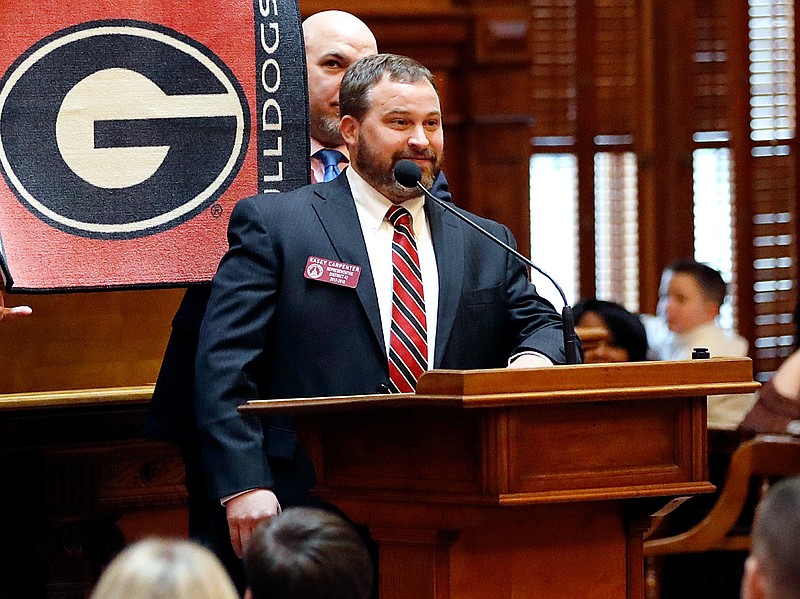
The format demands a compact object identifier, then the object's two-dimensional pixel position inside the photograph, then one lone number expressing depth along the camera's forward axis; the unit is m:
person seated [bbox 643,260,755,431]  12.55
